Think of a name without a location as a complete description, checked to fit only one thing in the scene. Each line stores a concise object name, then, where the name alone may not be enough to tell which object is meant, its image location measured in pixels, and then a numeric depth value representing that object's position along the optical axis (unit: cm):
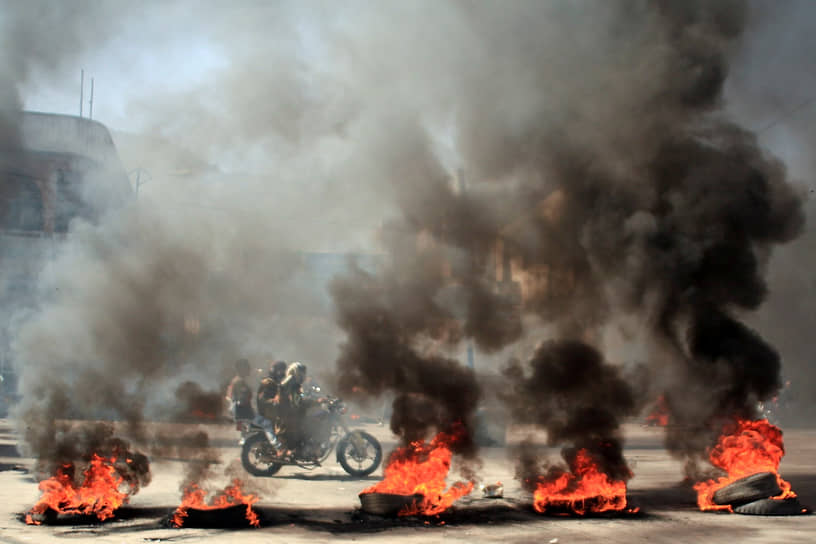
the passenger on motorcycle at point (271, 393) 1171
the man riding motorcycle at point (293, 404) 1155
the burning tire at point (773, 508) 816
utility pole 1043
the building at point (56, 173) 1119
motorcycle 1150
